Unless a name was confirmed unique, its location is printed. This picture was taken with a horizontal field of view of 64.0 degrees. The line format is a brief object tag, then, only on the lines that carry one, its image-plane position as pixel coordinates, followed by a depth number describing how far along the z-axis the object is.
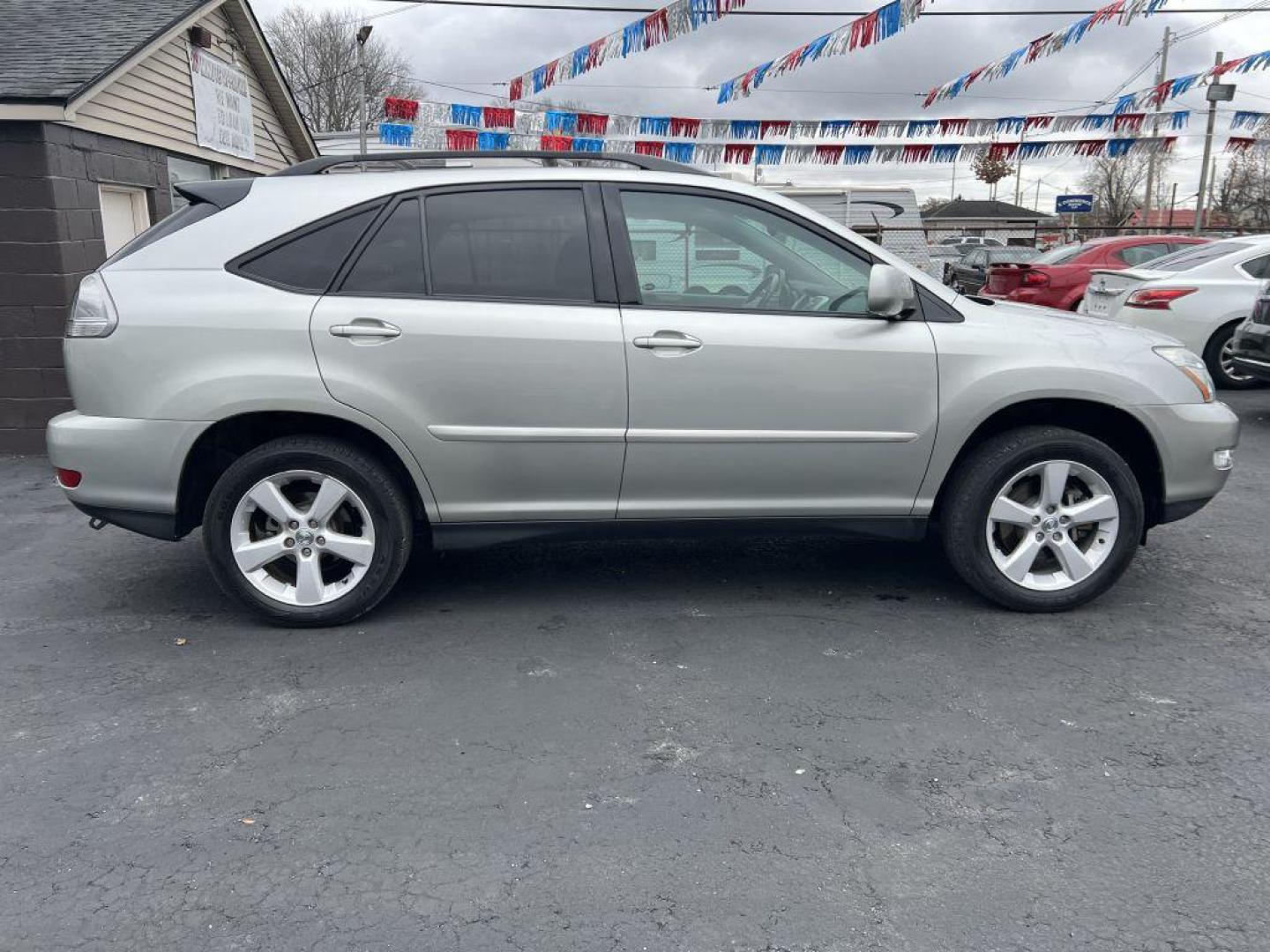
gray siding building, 7.50
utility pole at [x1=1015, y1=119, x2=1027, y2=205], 17.48
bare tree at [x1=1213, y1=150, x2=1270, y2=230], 47.47
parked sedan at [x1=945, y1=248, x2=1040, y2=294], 22.94
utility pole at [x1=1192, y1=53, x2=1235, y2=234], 15.71
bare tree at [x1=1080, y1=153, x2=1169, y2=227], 52.59
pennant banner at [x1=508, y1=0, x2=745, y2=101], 12.12
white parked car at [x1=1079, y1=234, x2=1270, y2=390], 9.67
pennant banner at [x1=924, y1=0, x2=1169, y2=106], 12.59
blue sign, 32.59
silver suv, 3.86
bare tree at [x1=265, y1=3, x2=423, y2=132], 41.59
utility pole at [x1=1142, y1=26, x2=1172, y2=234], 30.63
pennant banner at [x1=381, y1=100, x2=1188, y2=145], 17.27
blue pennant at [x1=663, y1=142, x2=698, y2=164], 18.53
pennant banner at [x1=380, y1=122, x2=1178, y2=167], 17.64
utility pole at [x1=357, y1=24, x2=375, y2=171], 18.23
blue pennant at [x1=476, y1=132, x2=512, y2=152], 18.64
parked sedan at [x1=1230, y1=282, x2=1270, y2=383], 8.10
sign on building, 11.02
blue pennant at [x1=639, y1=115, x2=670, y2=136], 17.67
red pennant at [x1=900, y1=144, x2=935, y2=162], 17.98
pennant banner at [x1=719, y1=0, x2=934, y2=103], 12.23
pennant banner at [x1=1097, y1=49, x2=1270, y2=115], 15.26
